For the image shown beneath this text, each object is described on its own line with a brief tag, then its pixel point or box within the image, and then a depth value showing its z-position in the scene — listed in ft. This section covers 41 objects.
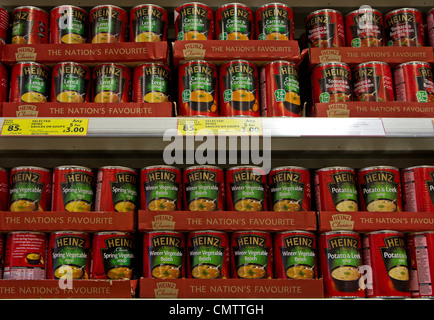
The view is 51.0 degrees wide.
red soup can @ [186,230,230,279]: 4.38
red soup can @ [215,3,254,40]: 5.13
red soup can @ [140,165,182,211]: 4.62
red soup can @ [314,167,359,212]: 4.64
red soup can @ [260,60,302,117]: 4.74
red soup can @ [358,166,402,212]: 4.63
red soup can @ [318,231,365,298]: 4.26
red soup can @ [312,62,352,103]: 4.83
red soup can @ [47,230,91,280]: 4.33
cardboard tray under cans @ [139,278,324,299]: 4.11
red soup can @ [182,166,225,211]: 4.62
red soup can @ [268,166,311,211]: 4.66
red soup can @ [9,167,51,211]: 4.58
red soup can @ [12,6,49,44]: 5.11
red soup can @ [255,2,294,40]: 5.16
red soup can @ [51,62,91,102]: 4.78
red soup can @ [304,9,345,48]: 5.20
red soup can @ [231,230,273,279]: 4.41
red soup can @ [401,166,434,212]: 4.55
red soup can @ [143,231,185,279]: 4.38
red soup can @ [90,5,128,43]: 5.09
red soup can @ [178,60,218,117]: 4.69
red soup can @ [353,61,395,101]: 4.82
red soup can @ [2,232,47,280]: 4.30
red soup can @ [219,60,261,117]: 4.73
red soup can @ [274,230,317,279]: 4.38
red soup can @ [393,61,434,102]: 4.79
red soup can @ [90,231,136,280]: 4.39
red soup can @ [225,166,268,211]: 4.66
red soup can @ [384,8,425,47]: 5.21
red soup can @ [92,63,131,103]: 4.82
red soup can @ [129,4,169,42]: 5.11
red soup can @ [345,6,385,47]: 5.20
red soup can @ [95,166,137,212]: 4.60
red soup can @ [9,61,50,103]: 4.77
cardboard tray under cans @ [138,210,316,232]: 4.43
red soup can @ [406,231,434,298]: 4.26
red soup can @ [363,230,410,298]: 4.25
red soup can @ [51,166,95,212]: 4.55
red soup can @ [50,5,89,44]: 5.09
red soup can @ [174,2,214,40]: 5.10
